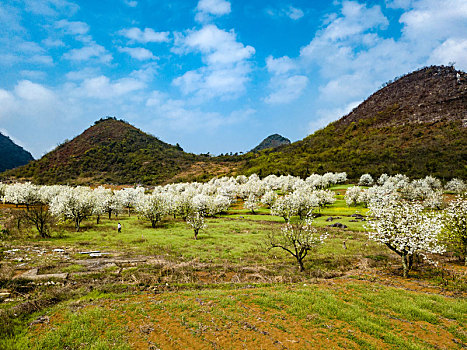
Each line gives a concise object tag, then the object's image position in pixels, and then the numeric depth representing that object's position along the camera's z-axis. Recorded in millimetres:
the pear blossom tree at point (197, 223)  36781
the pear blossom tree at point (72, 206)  41656
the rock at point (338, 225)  45531
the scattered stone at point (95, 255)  24605
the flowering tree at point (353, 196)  71625
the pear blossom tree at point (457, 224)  20844
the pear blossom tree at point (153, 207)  50250
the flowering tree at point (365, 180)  108944
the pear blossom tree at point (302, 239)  21109
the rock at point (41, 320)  11498
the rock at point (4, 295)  13778
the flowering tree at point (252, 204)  74662
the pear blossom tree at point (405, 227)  17758
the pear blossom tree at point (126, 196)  73825
